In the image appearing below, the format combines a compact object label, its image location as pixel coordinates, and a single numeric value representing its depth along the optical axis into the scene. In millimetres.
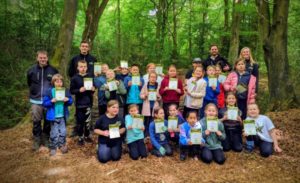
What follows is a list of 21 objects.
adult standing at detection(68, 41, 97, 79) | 4801
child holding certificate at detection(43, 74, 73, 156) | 4275
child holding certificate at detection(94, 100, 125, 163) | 4072
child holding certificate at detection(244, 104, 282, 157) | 4335
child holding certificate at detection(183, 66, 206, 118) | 4634
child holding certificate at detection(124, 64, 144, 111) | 4683
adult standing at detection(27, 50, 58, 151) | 4395
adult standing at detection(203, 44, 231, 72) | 5222
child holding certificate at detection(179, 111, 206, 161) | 4047
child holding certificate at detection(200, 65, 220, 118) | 4634
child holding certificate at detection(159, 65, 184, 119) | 4694
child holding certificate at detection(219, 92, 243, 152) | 4447
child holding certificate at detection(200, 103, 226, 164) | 4088
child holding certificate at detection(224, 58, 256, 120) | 4752
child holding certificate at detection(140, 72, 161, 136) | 4697
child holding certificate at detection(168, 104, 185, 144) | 4269
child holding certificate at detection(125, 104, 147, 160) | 4146
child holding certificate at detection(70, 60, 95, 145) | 4429
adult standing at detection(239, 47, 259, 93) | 4820
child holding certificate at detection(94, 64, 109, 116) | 4683
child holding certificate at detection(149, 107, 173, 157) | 4228
